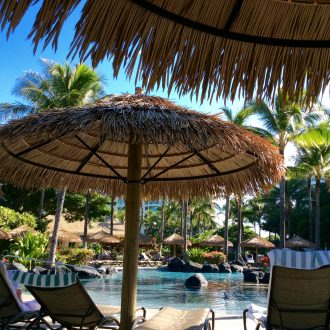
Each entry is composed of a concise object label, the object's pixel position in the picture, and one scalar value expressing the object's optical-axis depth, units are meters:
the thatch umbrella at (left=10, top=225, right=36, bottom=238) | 18.00
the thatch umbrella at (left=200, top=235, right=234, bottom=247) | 34.34
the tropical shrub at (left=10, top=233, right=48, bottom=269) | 17.08
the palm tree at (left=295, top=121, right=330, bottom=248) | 20.30
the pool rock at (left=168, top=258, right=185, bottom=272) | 23.36
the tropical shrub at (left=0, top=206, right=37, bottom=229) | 18.41
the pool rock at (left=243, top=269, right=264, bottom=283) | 17.34
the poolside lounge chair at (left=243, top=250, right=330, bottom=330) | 3.16
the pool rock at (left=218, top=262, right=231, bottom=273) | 22.66
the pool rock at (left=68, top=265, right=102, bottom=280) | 16.89
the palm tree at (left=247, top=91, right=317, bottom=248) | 19.98
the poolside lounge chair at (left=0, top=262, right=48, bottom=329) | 3.77
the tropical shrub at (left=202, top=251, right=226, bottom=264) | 26.67
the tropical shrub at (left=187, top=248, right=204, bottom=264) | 28.38
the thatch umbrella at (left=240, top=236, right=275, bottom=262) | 32.75
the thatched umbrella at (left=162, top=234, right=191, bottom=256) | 33.22
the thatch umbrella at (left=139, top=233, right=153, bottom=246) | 34.50
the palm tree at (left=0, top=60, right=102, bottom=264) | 16.62
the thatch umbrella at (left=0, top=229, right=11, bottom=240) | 16.86
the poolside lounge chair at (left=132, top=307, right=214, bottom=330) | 3.50
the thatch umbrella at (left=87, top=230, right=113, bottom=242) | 29.40
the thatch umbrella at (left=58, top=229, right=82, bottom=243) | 27.51
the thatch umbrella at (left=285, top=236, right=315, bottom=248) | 30.41
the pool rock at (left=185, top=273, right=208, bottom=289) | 14.18
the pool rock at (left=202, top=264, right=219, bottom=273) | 22.23
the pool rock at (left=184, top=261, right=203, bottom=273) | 22.59
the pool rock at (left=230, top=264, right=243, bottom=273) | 23.56
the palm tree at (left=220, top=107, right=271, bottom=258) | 20.47
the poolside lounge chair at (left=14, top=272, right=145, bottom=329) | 3.66
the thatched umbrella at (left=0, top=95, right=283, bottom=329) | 3.48
